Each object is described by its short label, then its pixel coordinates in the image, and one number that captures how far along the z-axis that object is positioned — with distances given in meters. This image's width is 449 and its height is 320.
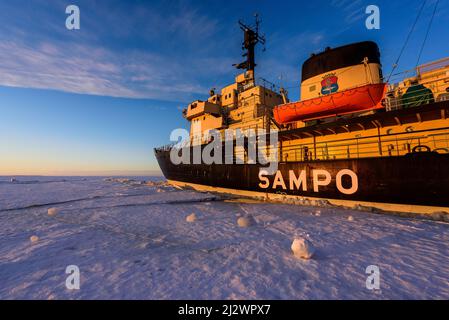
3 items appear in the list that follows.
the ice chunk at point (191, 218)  6.61
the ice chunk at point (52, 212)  7.71
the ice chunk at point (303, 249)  3.45
